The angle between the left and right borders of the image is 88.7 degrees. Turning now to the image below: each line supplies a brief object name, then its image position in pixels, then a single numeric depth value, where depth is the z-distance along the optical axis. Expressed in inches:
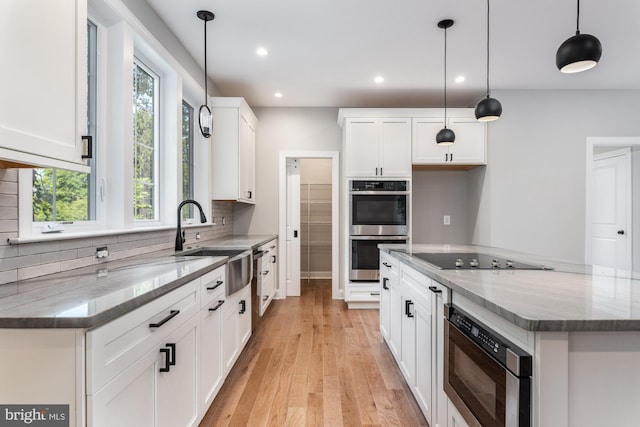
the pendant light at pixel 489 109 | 94.7
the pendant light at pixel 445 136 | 127.0
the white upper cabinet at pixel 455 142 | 162.2
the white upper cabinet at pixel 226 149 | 148.4
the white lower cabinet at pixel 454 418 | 51.9
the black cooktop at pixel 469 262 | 67.8
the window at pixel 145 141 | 98.9
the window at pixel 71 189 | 62.6
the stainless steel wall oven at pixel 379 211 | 160.6
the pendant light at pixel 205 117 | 99.9
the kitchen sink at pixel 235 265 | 88.7
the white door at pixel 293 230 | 188.9
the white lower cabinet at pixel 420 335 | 62.6
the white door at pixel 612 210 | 185.9
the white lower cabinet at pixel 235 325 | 85.5
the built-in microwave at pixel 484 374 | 36.4
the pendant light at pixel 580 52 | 62.9
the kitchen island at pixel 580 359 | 35.3
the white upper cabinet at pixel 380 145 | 162.6
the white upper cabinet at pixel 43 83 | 40.5
